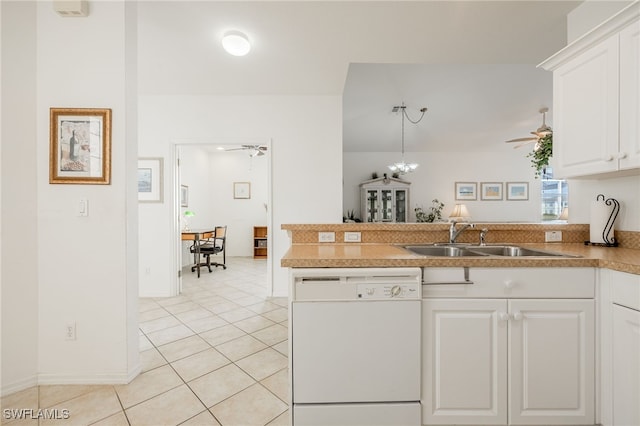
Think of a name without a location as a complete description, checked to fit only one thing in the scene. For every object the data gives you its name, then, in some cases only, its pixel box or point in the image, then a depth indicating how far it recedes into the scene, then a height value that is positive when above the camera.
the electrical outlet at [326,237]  1.92 -0.18
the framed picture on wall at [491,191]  6.63 +0.51
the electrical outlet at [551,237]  1.89 -0.18
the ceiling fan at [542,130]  3.28 +1.14
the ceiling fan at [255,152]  5.36 +1.33
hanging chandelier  5.05 +1.92
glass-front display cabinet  6.38 +0.28
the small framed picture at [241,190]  6.77 +0.54
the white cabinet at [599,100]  1.40 +0.64
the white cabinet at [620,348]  1.14 -0.60
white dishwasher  1.27 -0.63
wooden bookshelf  6.52 -0.75
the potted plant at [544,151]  2.20 +0.51
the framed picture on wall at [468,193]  6.66 +0.46
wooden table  4.48 -0.45
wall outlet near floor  1.73 -0.77
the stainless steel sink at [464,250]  1.75 -0.25
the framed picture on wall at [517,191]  6.62 +0.51
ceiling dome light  2.36 +1.50
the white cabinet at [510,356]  1.27 -0.69
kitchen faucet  1.84 -0.13
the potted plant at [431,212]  6.52 -0.01
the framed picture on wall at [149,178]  3.46 +0.43
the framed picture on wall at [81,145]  1.73 +0.43
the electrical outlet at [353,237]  1.91 -0.18
